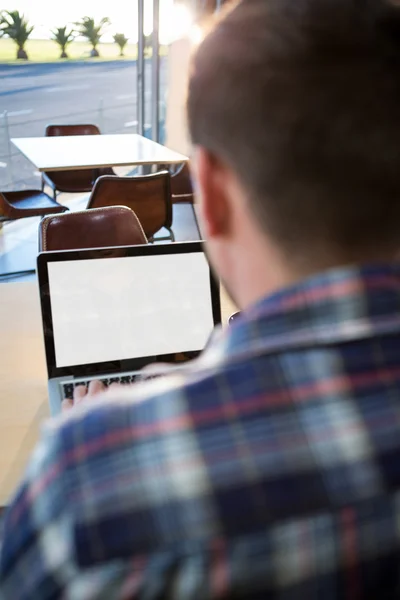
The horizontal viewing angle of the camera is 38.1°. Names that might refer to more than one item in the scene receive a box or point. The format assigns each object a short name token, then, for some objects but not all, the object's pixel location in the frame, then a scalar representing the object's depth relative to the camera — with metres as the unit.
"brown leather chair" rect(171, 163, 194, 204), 4.60
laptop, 1.26
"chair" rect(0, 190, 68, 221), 3.75
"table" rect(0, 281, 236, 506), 1.07
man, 0.39
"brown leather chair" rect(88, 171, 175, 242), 3.24
